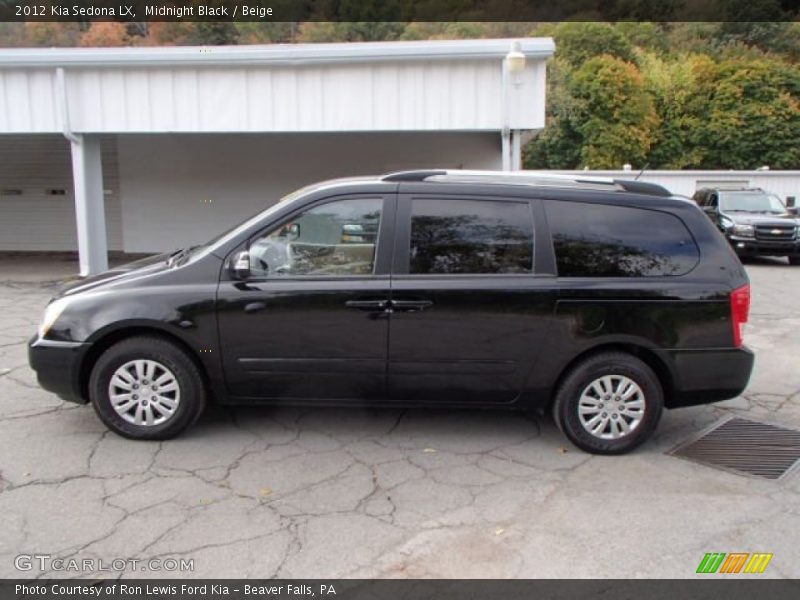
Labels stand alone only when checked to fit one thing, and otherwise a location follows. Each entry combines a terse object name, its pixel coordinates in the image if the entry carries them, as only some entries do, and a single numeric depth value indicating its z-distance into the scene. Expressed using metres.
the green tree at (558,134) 40.59
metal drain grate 4.14
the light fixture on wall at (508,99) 8.79
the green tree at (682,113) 40.25
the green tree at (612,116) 39.41
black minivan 4.10
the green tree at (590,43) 48.22
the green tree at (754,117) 37.59
